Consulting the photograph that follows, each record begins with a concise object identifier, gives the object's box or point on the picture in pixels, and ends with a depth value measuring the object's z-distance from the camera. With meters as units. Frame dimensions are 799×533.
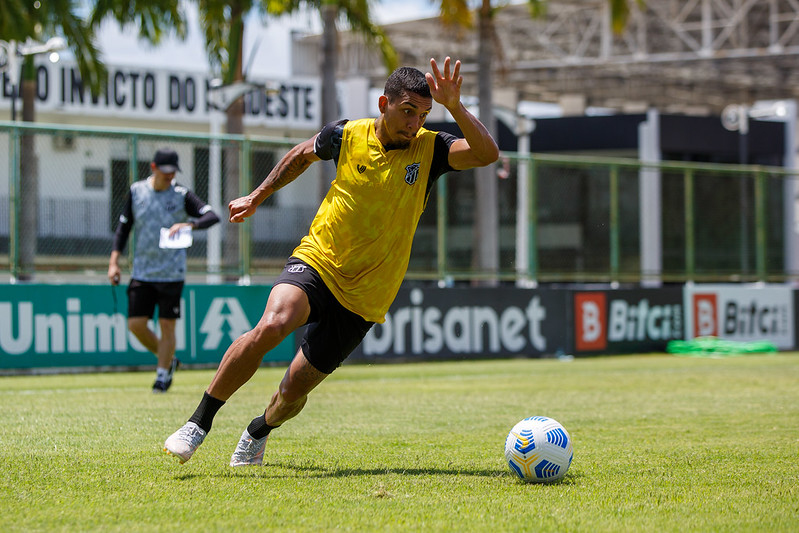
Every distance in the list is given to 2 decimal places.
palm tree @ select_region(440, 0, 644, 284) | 19.52
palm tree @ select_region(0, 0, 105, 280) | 20.88
